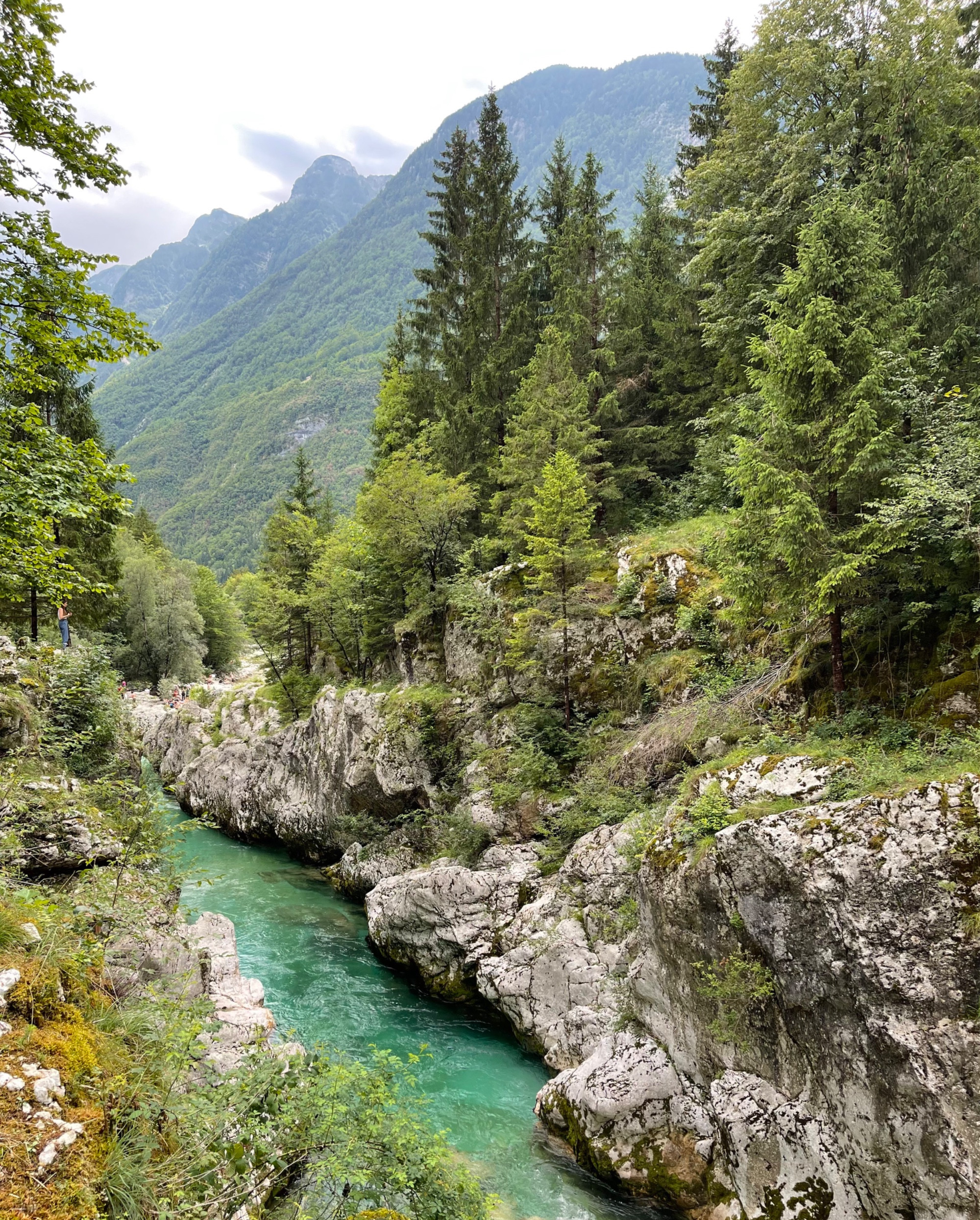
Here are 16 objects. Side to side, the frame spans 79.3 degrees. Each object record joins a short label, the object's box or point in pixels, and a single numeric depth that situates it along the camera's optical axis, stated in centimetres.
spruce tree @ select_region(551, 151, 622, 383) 2333
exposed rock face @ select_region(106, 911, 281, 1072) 718
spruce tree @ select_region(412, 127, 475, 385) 2694
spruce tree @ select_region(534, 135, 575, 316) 2631
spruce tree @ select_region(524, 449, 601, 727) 1664
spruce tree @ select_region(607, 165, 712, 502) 2225
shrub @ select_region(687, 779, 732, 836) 937
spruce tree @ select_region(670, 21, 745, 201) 2464
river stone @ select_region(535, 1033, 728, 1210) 859
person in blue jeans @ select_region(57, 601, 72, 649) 2289
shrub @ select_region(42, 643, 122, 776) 1386
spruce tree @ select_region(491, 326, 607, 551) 1981
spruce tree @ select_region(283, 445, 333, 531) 3600
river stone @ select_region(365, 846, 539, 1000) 1441
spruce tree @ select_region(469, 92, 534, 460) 2481
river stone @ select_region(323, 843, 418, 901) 1964
